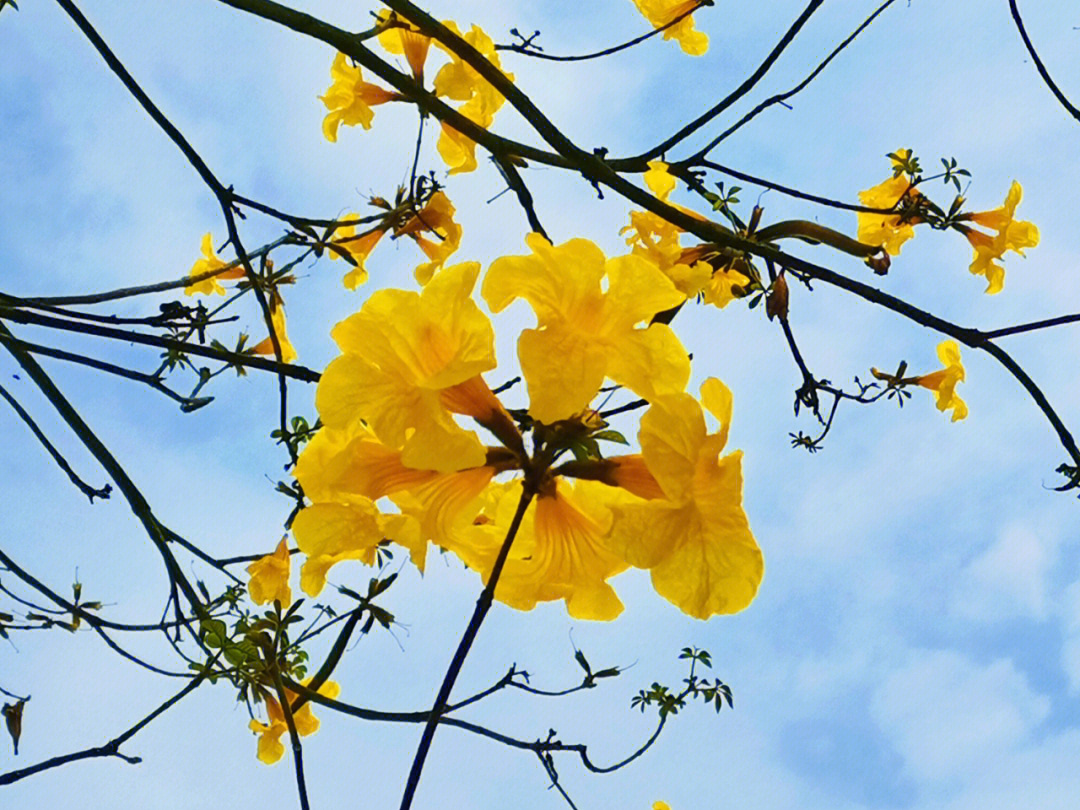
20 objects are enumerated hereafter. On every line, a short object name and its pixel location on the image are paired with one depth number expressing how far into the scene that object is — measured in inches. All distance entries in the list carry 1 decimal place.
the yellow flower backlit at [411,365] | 47.4
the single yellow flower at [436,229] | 119.5
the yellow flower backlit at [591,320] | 47.8
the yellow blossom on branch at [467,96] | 110.2
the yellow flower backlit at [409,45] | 116.1
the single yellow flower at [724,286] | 109.9
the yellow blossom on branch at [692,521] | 46.8
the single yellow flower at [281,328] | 109.9
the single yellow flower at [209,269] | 125.6
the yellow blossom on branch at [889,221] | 132.5
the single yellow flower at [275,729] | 105.4
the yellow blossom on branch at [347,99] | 122.8
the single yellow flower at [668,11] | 121.2
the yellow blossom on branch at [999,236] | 141.8
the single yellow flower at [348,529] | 53.7
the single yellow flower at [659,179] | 100.2
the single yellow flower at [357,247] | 117.6
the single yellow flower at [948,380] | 144.6
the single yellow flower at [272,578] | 92.3
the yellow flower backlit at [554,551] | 55.4
